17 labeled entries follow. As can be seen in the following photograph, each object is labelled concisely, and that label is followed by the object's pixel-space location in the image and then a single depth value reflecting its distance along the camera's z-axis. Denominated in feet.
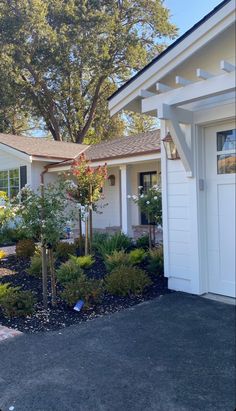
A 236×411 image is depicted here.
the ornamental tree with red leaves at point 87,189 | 25.02
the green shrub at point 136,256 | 20.46
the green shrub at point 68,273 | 18.02
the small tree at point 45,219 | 15.84
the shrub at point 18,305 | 14.32
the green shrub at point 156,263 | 19.24
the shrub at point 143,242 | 24.82
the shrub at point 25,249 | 25.93
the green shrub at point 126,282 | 16.47
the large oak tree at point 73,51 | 65.72
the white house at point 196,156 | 14.19
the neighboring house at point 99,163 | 37.50
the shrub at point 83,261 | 20.71
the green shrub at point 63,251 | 24.73
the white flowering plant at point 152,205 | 23.40
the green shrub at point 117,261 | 19.65
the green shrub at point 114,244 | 23.68
